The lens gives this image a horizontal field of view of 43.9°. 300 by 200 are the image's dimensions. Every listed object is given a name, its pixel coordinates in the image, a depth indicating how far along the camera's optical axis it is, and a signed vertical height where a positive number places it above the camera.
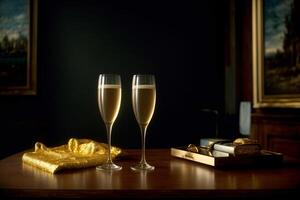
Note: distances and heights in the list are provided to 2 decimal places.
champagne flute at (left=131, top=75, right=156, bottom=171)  1.06 +0.03
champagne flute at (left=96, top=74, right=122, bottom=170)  1.06 +0.03
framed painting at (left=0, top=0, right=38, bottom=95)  3.74 +0.64
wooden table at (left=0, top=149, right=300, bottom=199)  0.81 -0.18
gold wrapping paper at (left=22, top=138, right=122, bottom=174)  1.07 -0.15
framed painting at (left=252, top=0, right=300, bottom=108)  3.09 +0.49
